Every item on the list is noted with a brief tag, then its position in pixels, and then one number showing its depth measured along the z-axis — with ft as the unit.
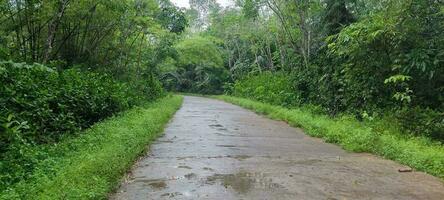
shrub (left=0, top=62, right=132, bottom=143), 27.40
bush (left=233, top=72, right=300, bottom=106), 69.89
